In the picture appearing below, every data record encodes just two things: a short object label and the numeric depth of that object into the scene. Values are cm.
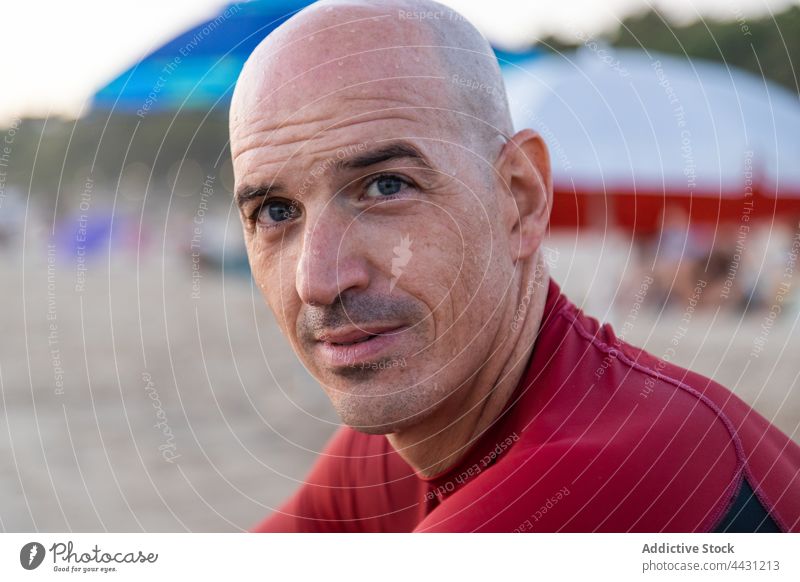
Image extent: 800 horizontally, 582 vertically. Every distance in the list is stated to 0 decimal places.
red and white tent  379
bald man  57
